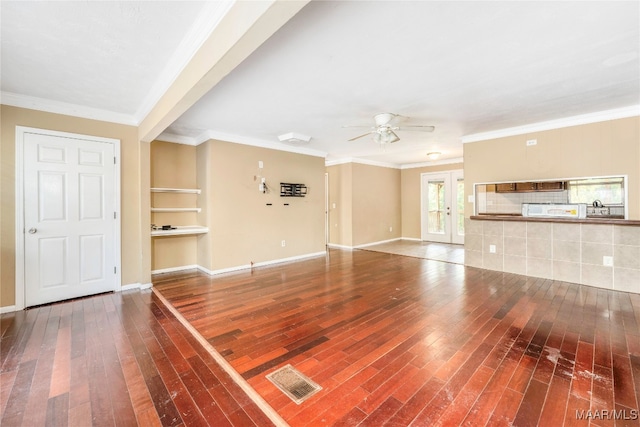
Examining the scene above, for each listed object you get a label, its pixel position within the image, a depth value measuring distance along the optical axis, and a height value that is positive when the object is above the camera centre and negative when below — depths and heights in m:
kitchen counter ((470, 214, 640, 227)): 3.66 -0.12
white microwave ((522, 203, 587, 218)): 4.05 +0.02
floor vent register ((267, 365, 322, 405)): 1.76 -1.18
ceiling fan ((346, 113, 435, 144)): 3.80 +1.26
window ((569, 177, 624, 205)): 3.90 +0.32
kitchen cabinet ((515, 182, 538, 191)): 4.62 +0.45
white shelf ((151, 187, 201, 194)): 4.54 +0.42
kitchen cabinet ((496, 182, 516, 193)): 4.80 +0.45
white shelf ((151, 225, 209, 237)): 4.35 -0.29
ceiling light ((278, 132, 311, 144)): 4.86 +1.39
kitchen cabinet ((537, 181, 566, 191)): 4.39 +0.43
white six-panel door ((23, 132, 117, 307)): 3.28 -0.03
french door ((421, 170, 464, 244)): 7.89 +0.16
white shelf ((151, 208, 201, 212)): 4.55 +0.08
